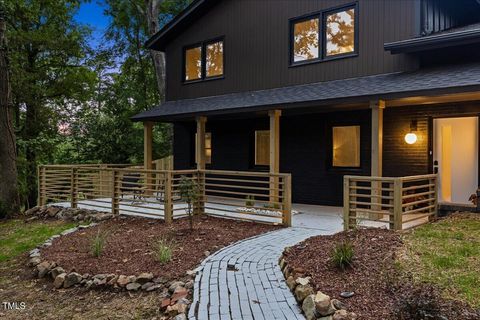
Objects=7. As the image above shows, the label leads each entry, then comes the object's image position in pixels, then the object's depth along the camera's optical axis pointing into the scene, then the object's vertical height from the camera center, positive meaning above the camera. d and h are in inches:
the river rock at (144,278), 194.5 -59.7
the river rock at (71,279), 210.3 -65.1
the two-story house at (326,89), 319.0 +58.4
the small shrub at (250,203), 349.3 -43.5
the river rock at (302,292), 154.0 -53.2
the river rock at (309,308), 140.6 -55.3
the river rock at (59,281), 212.4 -66.6
